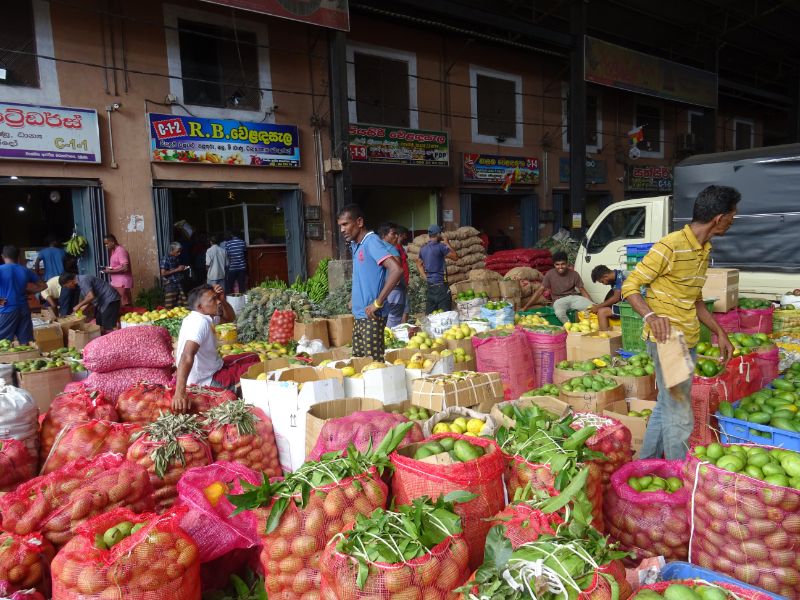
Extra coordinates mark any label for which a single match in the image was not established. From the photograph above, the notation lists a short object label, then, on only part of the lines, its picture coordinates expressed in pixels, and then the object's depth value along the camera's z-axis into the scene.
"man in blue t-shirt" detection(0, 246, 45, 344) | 7.08
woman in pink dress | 9.65
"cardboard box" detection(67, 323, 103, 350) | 7.27
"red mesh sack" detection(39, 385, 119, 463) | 3.55
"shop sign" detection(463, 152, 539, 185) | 14.57
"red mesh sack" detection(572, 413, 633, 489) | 2.87
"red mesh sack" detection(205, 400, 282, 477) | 3.17
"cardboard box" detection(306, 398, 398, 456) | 3.13
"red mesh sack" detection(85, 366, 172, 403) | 4.25
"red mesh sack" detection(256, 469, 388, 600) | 1.95
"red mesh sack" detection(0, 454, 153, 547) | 2.30
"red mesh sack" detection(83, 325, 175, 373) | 4.23
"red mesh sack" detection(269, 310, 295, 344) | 7.58
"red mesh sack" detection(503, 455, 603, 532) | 2.25
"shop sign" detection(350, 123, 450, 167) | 12.47
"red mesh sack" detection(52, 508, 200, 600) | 1.86
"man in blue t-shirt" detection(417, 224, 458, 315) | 8.98
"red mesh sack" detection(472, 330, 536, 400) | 5.29
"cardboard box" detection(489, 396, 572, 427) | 3.40
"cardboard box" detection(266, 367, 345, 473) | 3.40
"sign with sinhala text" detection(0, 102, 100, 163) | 8.86
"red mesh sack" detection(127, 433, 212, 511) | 2.84
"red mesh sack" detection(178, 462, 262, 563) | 2.36
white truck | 7.30
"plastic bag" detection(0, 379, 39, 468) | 3.25
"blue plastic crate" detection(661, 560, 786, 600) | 1.97
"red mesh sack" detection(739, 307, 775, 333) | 5.91
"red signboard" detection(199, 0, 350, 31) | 9.50
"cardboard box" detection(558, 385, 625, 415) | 4.16
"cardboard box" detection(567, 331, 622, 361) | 5.84
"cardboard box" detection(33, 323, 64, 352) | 7.68
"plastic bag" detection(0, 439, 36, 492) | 2.87
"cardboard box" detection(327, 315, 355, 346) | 7.50
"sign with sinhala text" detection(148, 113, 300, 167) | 10.36
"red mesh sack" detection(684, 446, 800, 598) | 2.14
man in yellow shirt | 3.21
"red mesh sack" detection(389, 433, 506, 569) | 2.08
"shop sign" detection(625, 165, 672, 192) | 18.59
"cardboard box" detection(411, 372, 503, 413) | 3.75
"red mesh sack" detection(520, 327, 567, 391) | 5.57
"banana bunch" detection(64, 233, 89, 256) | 9.70
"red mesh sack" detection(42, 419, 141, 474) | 3.08
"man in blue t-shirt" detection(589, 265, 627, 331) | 6.61
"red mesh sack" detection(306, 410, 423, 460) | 2.78
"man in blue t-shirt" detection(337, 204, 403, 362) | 4.74
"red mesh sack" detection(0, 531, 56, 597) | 2.08
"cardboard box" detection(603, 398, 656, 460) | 3.95
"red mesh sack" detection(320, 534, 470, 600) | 1.61
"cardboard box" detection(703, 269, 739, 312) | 5.63
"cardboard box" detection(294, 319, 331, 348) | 7.32
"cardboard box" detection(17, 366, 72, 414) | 5.25
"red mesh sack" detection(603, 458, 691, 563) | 2.56
